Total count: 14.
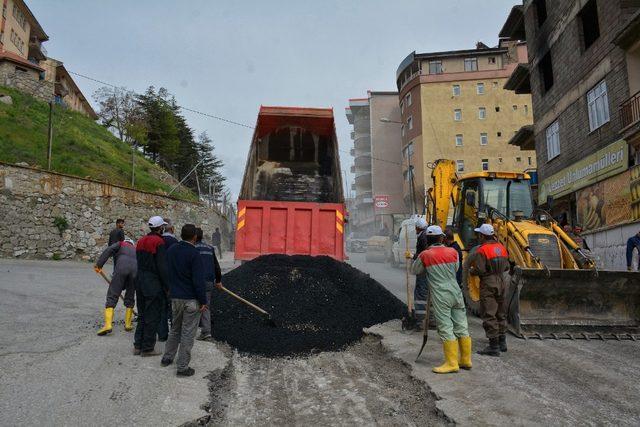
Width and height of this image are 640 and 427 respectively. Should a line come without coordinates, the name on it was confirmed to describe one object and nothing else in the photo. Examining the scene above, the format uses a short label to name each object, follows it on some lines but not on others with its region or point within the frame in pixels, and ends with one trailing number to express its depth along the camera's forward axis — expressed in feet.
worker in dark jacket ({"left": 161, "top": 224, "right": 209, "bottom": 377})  14.85
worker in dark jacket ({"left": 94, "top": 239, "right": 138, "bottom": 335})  20.72
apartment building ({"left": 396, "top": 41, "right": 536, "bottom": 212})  144.87
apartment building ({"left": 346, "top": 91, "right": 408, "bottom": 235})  181.57
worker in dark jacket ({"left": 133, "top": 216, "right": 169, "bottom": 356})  17.15
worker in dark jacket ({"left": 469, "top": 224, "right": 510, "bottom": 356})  17.72
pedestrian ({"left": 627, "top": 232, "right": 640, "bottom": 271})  30.91
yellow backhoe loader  20.80
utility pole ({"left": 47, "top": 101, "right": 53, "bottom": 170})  54.50
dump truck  29.09
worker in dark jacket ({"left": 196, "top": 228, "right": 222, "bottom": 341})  19.45
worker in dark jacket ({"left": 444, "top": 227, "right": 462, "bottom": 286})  22.49
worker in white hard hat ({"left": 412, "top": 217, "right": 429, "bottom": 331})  21.80
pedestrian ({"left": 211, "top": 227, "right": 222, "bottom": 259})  71.87
